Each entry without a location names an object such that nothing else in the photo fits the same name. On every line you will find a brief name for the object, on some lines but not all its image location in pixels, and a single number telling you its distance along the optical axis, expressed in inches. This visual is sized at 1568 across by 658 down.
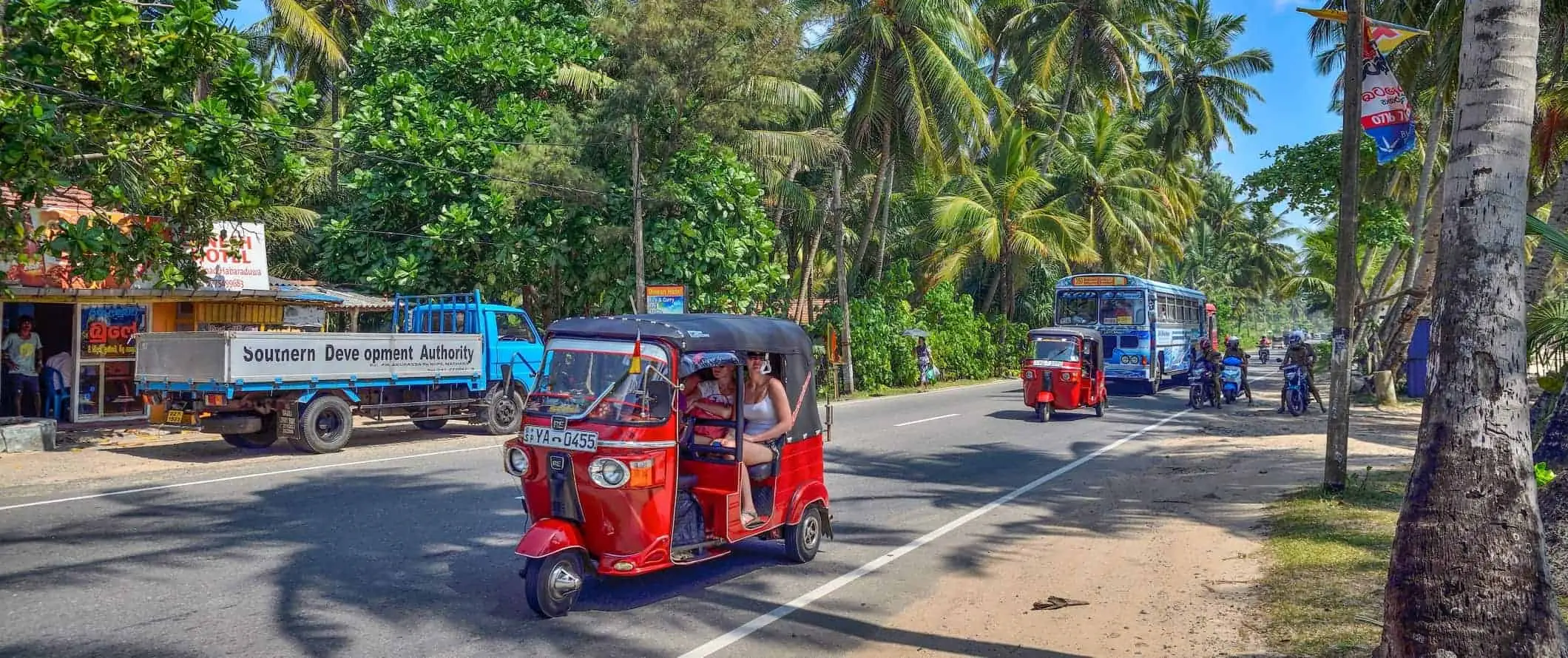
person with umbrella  1261.1
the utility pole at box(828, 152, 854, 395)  1101.7
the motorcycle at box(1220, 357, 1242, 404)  927.7
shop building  693.3
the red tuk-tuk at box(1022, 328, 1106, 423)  771.4
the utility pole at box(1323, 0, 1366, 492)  417.4
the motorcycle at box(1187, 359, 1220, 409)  910.4
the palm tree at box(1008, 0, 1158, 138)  1341.0
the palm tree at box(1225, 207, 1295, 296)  2859.3
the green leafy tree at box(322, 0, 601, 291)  824.9
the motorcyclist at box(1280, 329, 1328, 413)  796.6
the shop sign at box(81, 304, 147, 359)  726.5
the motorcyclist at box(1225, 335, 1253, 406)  927.0
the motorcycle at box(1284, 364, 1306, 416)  813.9
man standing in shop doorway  652.1
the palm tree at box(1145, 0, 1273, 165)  1680.6
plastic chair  708.7
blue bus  1059.9
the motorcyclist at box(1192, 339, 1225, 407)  908.6
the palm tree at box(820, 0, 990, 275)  1066.7
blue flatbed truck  527.4
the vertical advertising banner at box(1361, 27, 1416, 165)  397.1
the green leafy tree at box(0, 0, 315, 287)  458.0
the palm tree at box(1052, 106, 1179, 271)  1571.1
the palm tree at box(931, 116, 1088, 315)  1337.4
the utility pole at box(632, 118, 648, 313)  798.5
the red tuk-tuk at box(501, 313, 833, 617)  251.1
